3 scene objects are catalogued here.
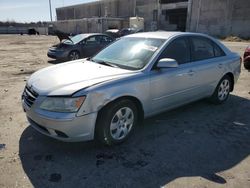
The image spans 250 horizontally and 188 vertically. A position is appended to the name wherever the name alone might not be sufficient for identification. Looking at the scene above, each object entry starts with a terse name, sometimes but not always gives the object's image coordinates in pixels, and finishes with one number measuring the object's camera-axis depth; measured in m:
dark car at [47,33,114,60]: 9.44
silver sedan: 2.54
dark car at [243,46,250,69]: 7.49
